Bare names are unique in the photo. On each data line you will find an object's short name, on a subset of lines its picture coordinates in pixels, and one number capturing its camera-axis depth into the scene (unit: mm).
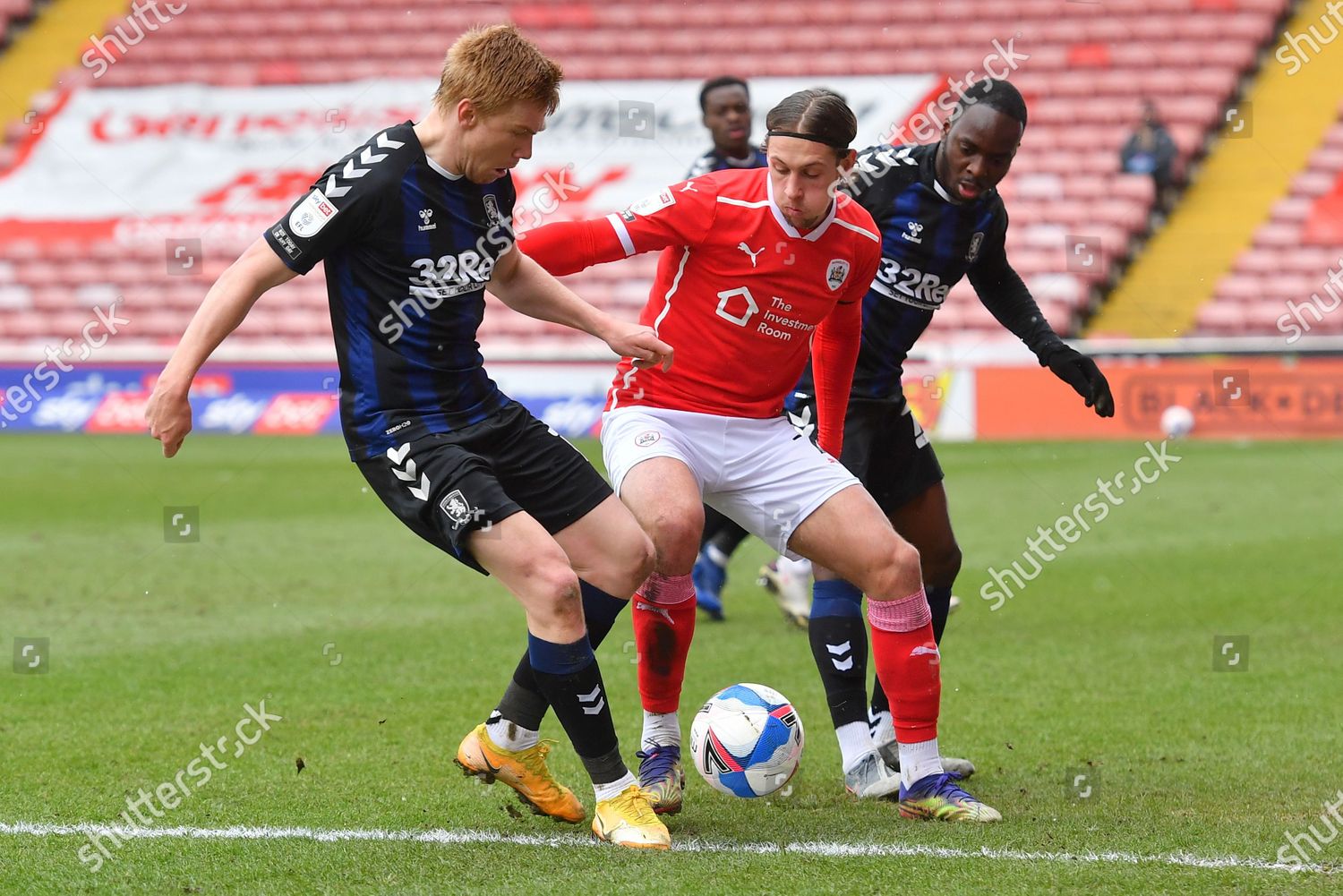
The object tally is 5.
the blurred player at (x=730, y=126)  16672
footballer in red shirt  9031
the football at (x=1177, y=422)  34750
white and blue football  9250
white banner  47781
